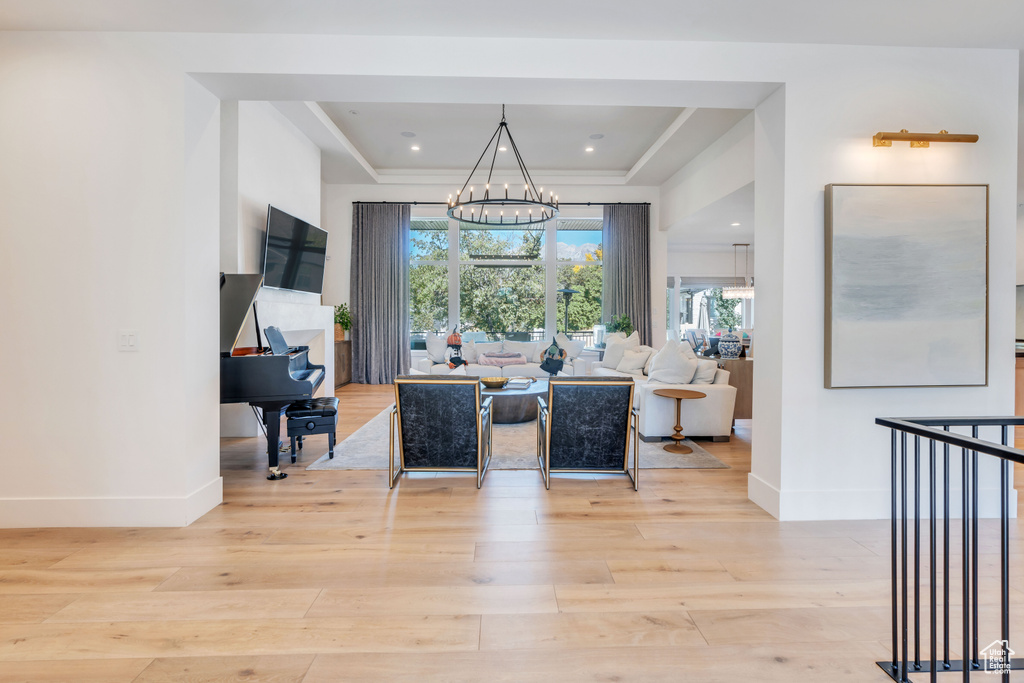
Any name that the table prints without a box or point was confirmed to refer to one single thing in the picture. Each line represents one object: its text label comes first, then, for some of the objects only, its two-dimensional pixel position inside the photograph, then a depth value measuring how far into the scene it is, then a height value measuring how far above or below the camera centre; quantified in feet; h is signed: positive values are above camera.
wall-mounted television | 17.85 +3.01
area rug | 13.92 -3.28
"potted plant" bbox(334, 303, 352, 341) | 27.55 +0.81
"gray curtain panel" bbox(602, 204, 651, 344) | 28.99 +4.26
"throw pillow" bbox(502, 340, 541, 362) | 26.73 -0.58
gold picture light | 9.91 +3.75
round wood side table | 15.60 -2.04
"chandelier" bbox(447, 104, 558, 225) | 24.20 +6.91
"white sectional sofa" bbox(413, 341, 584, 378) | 24.57 -0.78
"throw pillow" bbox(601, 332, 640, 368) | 24.07 -0.47
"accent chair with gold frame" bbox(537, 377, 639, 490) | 11.70 -1.98
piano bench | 13.71 -2.16
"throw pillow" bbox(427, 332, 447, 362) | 26.78 -0.55
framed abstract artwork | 10.11 +1.23
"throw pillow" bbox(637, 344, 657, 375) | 22.30 -0.60
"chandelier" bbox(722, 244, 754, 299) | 35.50 +3.09
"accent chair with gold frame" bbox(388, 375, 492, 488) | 11.62 -1.95
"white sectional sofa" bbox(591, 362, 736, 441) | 16.55 -2.33
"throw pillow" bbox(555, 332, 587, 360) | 26.66 -0.42
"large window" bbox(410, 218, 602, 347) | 30.04 +3.39
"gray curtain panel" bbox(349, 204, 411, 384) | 28.53 +2.57
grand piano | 11.87 -0.84
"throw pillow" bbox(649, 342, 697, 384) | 16.84 -0.95
